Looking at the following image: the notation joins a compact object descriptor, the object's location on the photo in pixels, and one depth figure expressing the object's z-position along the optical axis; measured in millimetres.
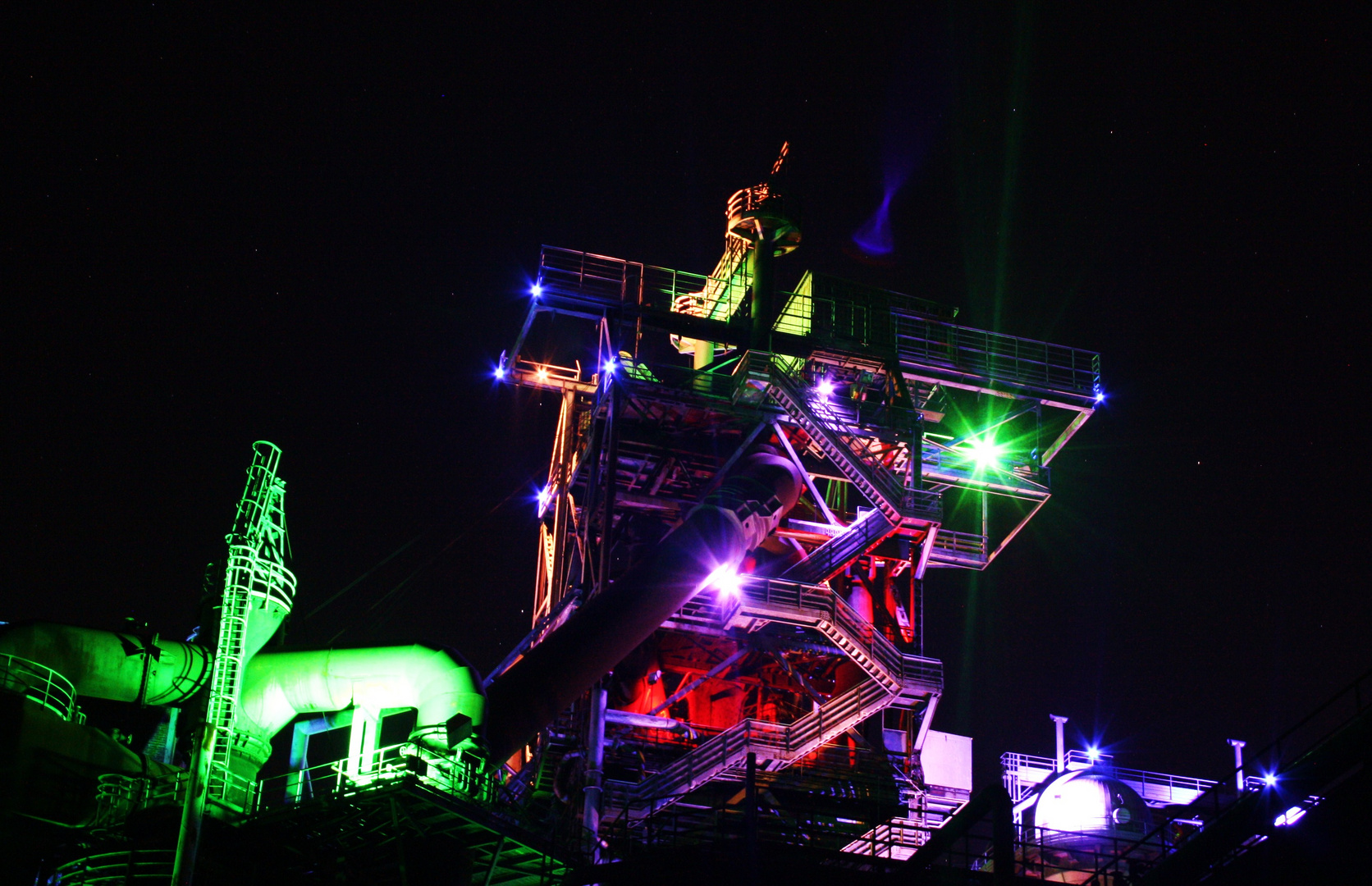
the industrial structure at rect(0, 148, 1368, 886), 31078
